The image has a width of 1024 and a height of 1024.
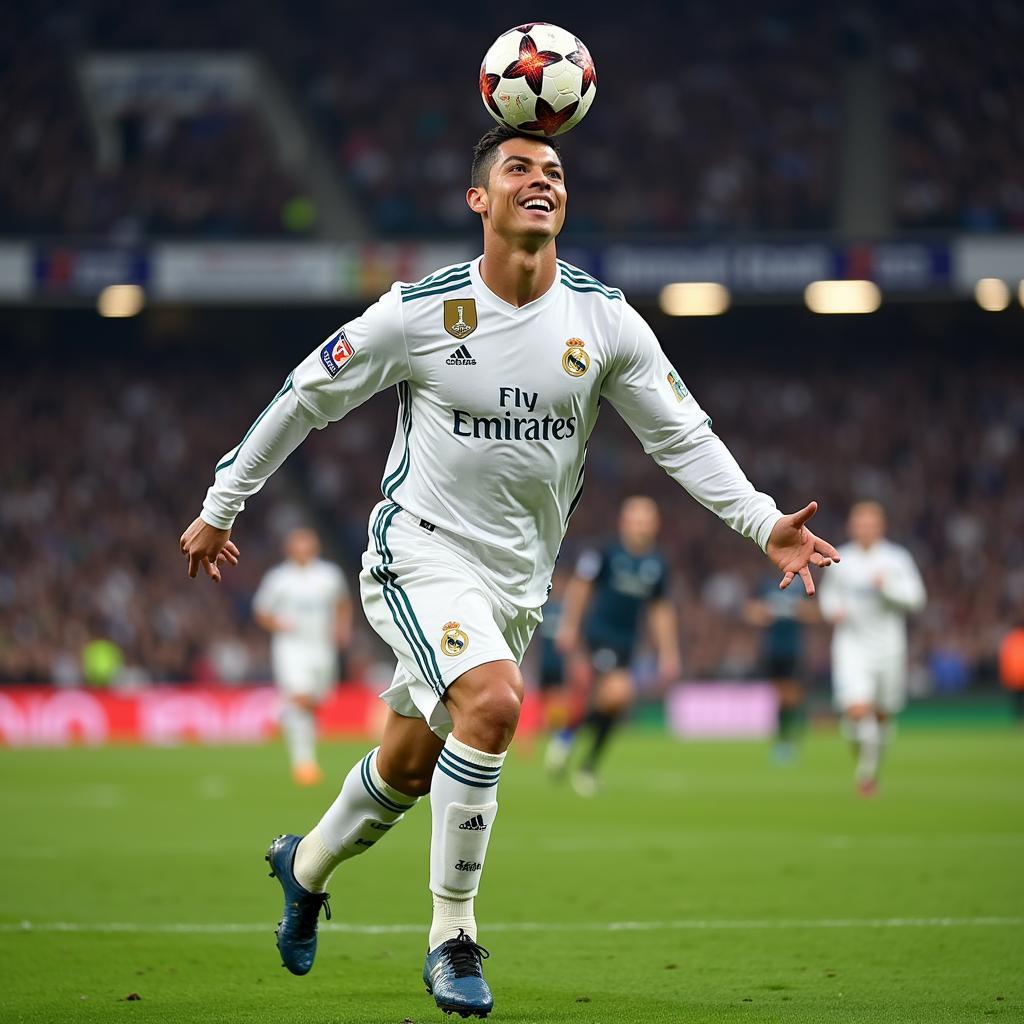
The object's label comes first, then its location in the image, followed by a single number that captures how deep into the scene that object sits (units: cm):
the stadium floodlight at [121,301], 3182
